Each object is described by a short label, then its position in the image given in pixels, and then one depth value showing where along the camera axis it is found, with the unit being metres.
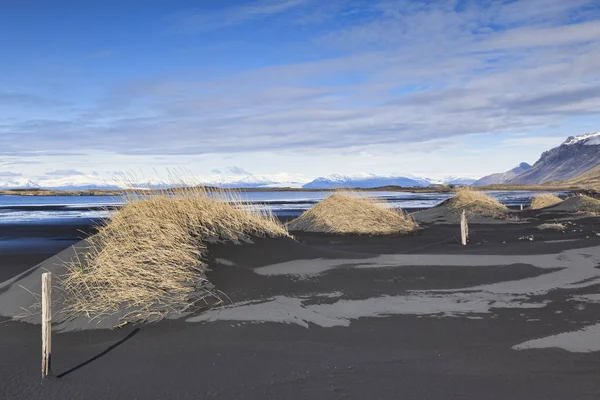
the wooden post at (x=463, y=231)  20.55
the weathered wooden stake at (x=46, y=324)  7.55
